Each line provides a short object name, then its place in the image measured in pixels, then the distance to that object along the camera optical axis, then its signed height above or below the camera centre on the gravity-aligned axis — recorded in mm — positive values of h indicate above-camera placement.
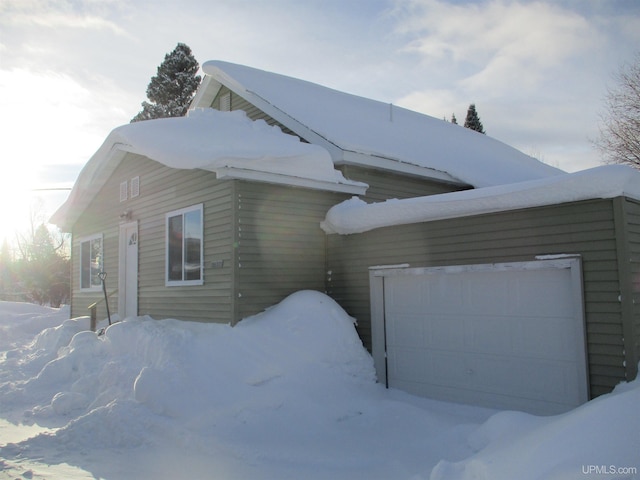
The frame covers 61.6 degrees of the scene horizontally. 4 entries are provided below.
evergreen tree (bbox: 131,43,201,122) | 29984 +10587
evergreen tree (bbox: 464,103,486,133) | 43000 +12065
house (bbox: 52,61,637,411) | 7332 +970
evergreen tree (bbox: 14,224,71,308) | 33219 +32
